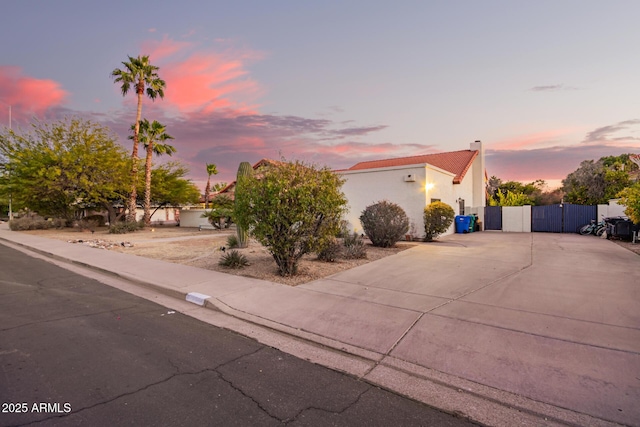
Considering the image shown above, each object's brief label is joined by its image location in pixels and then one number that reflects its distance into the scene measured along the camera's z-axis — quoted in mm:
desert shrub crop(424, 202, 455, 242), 15781
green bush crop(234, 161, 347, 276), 7910
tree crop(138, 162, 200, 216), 29844
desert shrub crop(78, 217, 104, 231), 26370
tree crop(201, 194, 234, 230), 25875
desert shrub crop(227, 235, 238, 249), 13906
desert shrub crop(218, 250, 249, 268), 9438
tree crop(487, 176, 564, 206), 44812
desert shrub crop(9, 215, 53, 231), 27578
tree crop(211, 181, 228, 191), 76431
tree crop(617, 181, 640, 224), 13158
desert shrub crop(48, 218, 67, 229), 29562
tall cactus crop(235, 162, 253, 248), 13205
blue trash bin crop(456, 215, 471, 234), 21625
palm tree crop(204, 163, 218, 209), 53156
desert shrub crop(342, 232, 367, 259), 10891
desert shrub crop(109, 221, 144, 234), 23203
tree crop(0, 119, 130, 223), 23031
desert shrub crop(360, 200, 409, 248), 13453
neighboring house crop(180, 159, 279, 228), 31281
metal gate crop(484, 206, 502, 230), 24500
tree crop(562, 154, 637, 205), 29844
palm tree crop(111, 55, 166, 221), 26933
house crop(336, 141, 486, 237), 16906
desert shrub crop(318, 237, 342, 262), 10250
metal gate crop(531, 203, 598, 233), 21719
